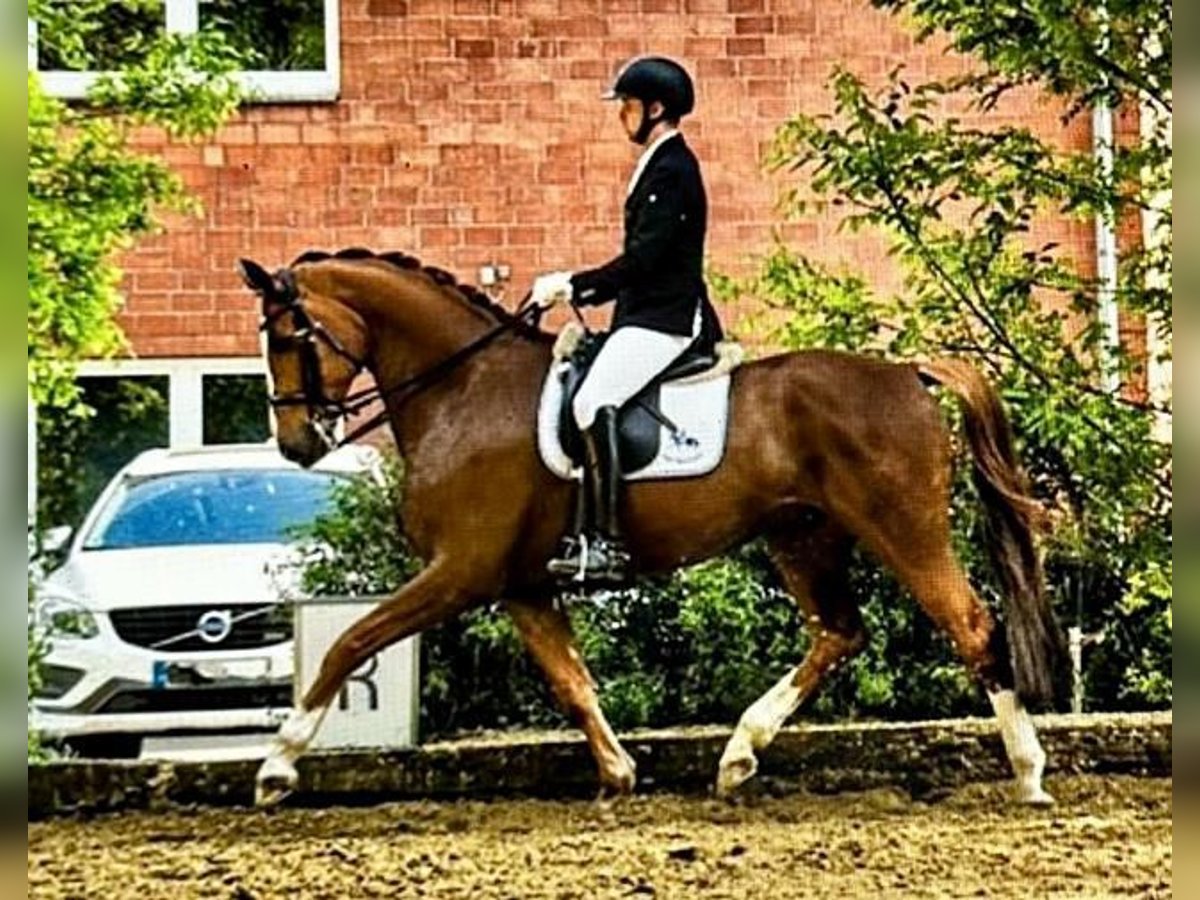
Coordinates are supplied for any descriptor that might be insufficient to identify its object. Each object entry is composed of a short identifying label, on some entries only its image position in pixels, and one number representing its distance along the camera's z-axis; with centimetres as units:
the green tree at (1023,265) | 1065
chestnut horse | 1044
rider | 1028
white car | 1264
